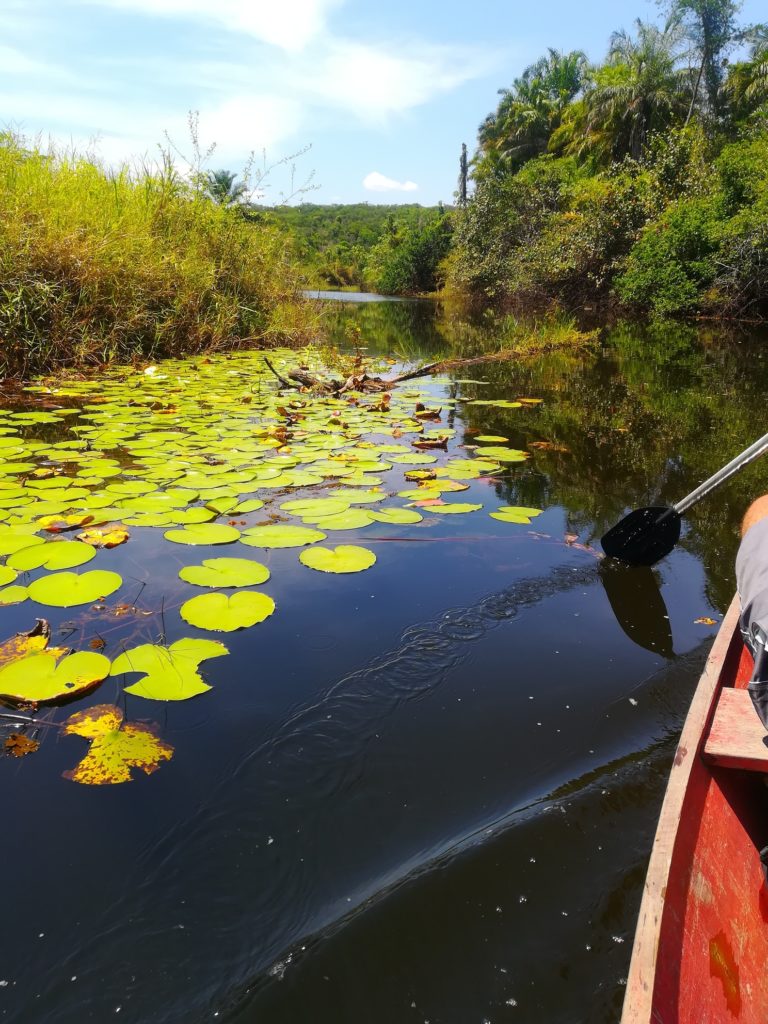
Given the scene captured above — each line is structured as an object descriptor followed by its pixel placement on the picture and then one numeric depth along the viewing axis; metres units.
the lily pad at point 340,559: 2.23
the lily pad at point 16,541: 2.18
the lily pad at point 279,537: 2.40
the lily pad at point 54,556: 2.12
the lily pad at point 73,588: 1.93
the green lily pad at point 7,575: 2.03
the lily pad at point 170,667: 1.56
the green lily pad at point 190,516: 2.54
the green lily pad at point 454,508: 2.85
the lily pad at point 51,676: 1.52
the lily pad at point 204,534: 2.38
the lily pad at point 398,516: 2.70
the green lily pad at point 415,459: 3.60
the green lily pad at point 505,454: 3.79
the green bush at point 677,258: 13.43
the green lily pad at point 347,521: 2.60
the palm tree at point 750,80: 19.34
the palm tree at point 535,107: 25.42
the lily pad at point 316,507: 2.72
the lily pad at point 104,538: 2.32
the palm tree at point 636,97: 19.89
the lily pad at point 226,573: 2.11
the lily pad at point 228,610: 1.89
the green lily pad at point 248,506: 2.74
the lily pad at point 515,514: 2.81
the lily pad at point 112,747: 1.34
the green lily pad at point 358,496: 2.88
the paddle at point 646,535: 2.35
